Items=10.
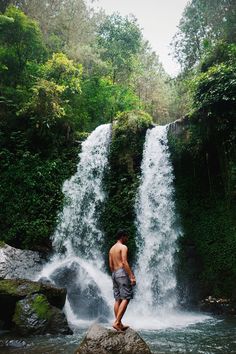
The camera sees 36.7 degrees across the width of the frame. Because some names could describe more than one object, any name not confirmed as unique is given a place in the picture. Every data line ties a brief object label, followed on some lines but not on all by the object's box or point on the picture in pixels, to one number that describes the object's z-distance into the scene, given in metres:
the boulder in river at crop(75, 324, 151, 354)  5.34
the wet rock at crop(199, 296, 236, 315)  10.55
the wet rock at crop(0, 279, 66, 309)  8.15
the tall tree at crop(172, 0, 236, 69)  15.61
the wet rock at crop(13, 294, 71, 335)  7.59
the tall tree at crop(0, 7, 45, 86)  16.75
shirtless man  5.94
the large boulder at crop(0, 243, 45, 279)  10.98
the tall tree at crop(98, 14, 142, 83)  25.92
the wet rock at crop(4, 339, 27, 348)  6.81
